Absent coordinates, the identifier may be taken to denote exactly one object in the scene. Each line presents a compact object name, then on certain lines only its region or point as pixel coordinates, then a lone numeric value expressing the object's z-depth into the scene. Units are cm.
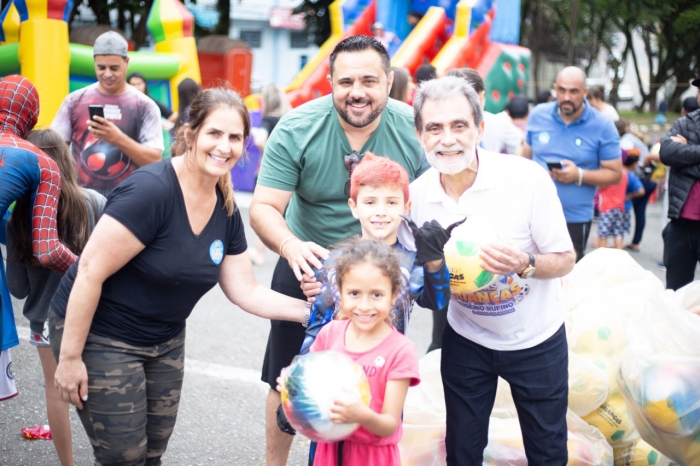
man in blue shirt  521
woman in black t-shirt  242
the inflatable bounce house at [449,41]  1259
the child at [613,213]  838
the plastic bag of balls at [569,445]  324
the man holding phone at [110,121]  495
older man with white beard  253
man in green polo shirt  297
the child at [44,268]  325
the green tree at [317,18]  2409
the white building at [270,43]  4981
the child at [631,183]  866
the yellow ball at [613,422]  351
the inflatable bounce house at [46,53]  954
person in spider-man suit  300
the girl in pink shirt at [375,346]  221
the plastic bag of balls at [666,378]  290
